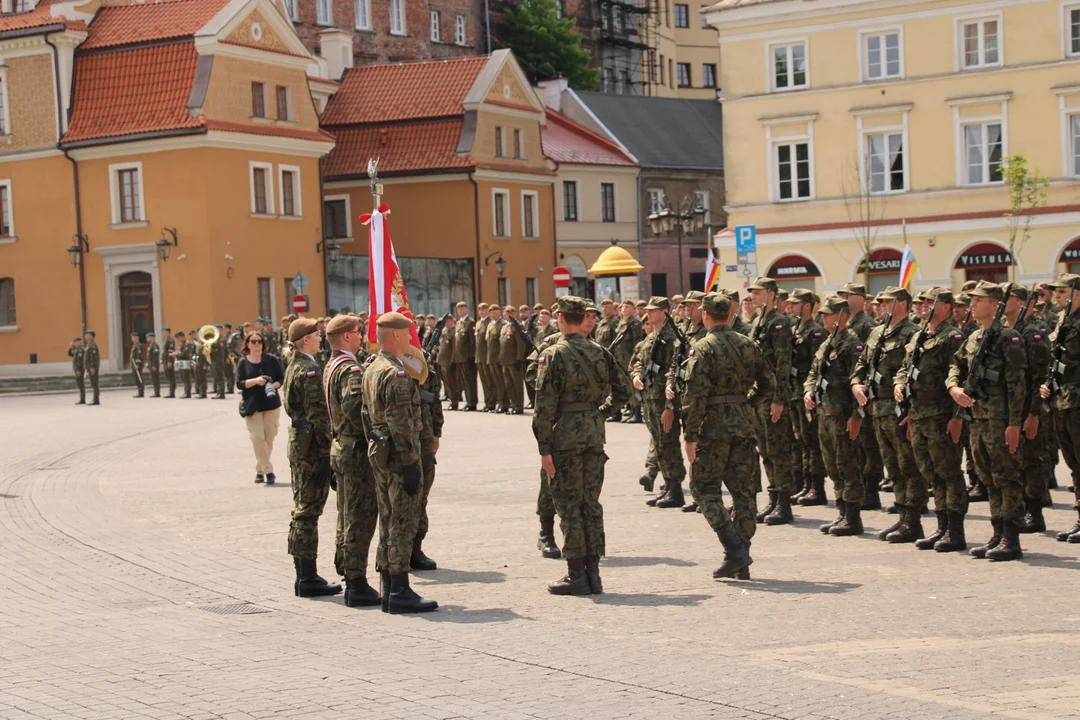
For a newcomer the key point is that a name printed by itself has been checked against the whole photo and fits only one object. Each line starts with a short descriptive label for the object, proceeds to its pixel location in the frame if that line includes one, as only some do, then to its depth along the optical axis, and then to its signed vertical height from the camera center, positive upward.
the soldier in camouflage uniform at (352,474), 10.55 -1.09
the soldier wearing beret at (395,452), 9.95 -0.90
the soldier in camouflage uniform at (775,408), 14.04 -1.02
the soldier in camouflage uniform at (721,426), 11.16 -0.91
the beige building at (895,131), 45.69 +5.08
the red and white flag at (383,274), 15.87 +0.43
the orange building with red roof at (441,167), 57.75 +5.55
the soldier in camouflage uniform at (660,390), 15.32 -0.90
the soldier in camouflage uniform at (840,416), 13.12 -1.05
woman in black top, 18.62 -1.00
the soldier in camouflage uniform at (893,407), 12.54 -0.93
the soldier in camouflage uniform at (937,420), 12.05 -1.01
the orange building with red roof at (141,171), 47.38 +4.86
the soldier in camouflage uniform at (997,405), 11.54 -0.88
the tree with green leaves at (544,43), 77.62 +13.56
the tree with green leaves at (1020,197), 42.94 +2.65
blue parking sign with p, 26.73 +1.06
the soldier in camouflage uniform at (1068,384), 12.34 -0.78
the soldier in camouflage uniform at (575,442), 10.77 -0.95
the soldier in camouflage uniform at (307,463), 10.96 -1.05
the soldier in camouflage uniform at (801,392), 14.89 -0.89
